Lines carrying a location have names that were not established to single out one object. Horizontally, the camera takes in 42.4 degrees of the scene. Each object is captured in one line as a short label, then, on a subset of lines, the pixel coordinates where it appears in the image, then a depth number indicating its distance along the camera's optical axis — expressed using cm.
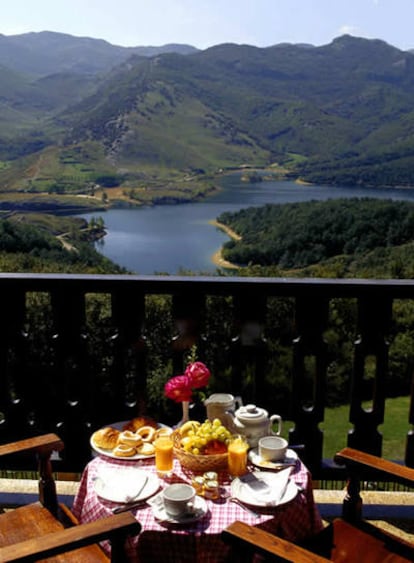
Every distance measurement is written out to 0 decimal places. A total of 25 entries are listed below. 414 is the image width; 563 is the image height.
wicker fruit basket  187
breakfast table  164
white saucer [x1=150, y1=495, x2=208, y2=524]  166
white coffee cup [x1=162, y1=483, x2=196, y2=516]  167
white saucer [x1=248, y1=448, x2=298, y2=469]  192
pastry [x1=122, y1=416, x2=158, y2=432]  218
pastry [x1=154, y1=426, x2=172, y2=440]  207
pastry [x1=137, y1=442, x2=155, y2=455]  201
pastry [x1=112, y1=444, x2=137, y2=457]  200
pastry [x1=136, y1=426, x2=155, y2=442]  208
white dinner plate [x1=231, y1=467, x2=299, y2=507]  175
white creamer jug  204
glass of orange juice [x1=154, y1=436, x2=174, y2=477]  190
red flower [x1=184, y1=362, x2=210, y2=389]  201
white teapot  199
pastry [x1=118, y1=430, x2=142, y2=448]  204
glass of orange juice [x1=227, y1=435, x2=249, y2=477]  185
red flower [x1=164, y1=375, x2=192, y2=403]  200
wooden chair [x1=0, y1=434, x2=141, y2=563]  143
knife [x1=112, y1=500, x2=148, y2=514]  173
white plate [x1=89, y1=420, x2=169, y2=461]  199
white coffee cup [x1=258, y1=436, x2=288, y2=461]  194
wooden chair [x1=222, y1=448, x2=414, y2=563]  182
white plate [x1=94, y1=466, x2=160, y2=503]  178
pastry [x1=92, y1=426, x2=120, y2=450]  205
